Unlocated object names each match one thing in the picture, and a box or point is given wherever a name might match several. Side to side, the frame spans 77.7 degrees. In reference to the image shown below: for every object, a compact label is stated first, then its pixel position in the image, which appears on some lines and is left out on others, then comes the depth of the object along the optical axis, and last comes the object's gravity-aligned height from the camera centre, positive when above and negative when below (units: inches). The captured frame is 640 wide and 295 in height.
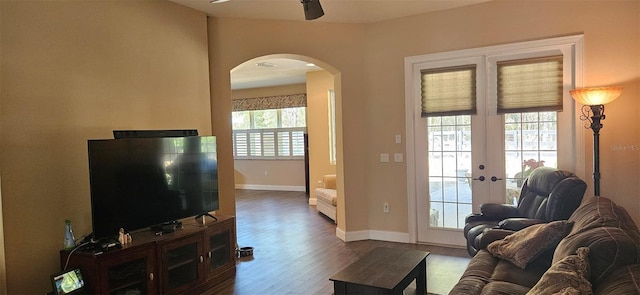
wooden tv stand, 111.4 -38.0
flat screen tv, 116.3 -12.9
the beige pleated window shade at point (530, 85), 162.7 +19.3
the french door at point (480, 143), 162.7 -4.9
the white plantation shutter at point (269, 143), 382.9 -4.9
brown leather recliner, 128.6 -27.8
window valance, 375.9 +35.5
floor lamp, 141.1 +9.2
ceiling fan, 110.5 +36.1
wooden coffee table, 104.1 -38.6
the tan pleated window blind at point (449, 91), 180.4 +19.6
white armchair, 248.1 -39.4
